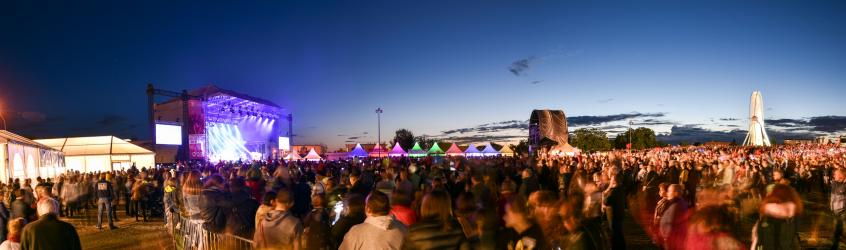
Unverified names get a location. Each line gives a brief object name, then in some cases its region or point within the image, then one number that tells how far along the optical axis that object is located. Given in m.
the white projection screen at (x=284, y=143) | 49.96
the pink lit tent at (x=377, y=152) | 44.59
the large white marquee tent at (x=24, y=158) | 16.92
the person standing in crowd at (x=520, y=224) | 3.79
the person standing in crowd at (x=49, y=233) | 4.68
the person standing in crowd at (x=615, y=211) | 6.84
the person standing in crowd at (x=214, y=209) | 6.02
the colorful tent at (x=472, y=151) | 39.95
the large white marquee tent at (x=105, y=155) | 29.34
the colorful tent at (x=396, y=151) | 40.62
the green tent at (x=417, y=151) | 42.66
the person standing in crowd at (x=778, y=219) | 4.52
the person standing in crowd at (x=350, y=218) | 4.38
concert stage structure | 36.41
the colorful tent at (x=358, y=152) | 37.29
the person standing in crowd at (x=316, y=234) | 4.32
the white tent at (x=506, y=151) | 46.19
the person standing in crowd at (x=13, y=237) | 4.88
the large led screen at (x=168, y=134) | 34.50
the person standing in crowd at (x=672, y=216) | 4.70
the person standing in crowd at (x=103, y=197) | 11.99
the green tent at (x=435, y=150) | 40.54
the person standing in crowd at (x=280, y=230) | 4.36
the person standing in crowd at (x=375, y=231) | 3.45
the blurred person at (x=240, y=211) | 5.96
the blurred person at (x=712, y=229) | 3.28
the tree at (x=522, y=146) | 75.97
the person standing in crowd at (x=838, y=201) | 6.58
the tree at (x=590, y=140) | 103.56
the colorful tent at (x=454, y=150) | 42.88
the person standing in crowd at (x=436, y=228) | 3.50
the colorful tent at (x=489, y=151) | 41.59
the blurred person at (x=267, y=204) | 5.13
